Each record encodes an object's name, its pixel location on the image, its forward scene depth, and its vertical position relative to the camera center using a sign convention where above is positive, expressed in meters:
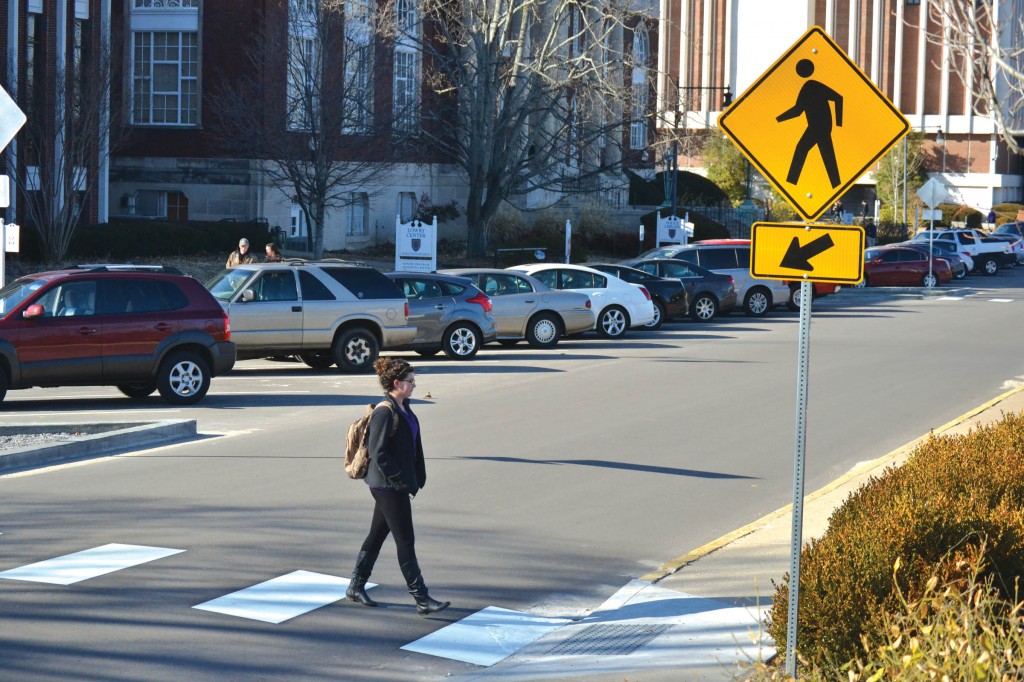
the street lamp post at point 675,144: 40.38 +5.24
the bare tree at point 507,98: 37.84 +6.19
